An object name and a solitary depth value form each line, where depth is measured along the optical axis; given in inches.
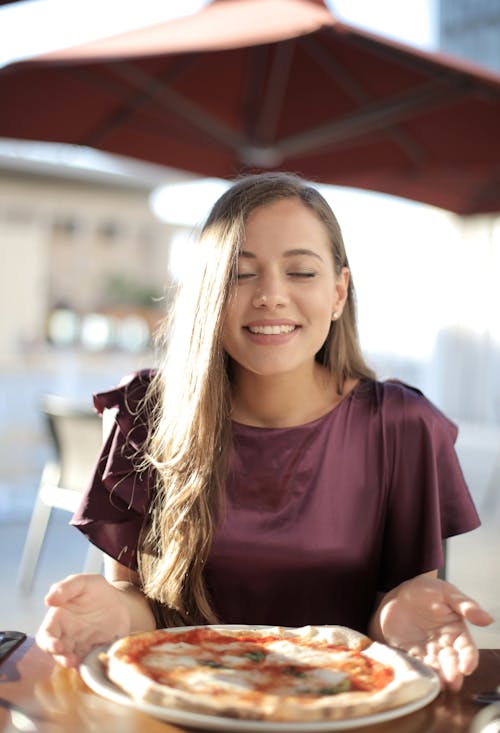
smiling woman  59.2
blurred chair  144.8
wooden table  34.8
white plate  33.4
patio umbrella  135.3
